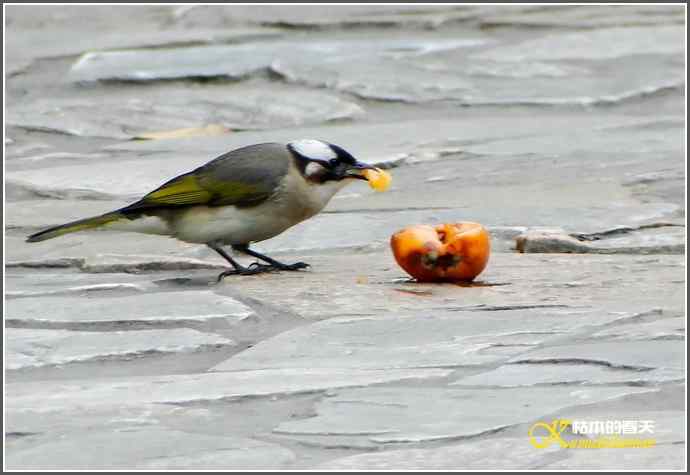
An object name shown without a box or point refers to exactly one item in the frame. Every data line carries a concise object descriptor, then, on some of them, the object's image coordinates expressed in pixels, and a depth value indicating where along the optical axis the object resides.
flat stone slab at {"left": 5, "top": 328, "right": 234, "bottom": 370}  9.93
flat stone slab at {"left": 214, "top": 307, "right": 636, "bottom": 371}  9.69
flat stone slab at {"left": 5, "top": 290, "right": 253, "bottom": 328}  10.89
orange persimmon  12.00
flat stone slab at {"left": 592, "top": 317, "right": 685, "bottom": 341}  9.88
